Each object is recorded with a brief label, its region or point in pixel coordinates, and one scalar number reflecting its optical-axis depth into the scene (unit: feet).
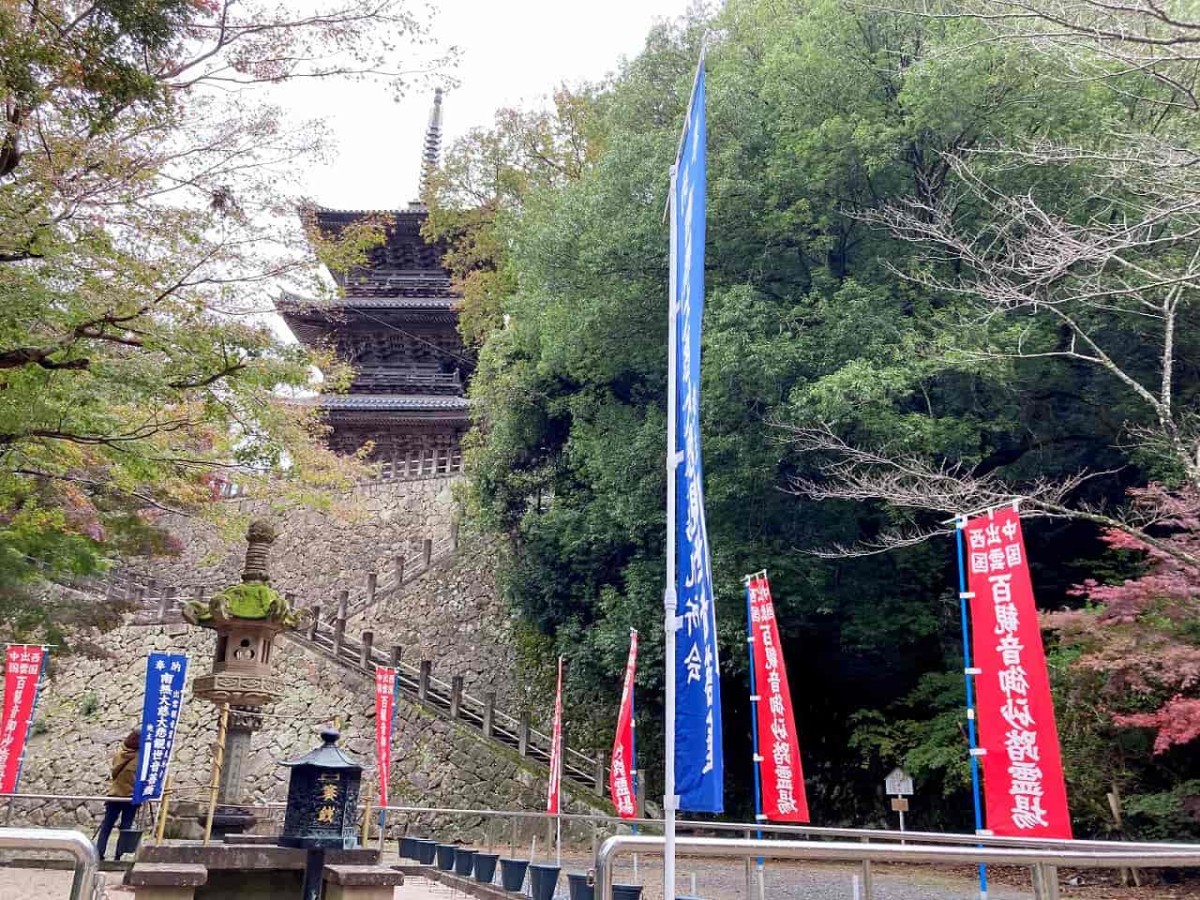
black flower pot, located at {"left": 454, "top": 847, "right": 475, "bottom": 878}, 33.35
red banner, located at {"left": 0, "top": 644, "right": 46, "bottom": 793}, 35.37
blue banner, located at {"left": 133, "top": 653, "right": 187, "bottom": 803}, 31.14
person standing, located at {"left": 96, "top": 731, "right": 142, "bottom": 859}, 32.09
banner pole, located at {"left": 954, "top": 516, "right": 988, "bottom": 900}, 23.17
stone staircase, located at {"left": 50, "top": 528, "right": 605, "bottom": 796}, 52.42
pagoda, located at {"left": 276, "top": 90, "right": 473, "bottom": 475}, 88.33
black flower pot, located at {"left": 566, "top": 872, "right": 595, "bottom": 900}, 22.63
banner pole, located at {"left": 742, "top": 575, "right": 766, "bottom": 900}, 28.94
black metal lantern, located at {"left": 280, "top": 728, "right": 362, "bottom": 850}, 20.95
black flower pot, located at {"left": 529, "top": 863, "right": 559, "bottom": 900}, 25.85
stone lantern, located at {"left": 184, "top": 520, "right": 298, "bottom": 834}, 27.94
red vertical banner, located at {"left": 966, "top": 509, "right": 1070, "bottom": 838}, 20.35
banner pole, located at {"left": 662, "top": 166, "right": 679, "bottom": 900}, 10.51
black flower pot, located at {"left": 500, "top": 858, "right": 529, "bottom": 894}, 28.81
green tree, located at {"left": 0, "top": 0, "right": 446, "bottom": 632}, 20.67
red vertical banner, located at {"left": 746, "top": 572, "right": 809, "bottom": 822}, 27.99
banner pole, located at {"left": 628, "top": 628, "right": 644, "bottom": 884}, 35.88
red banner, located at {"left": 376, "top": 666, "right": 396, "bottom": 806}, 41.52
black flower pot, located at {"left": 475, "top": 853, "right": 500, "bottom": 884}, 30.42
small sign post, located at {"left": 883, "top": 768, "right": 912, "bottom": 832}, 34.04
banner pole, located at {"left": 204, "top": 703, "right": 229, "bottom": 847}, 22.65
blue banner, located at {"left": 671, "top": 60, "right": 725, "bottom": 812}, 11.91
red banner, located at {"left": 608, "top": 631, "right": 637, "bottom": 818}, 35.81
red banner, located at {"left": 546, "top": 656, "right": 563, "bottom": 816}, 38.45
